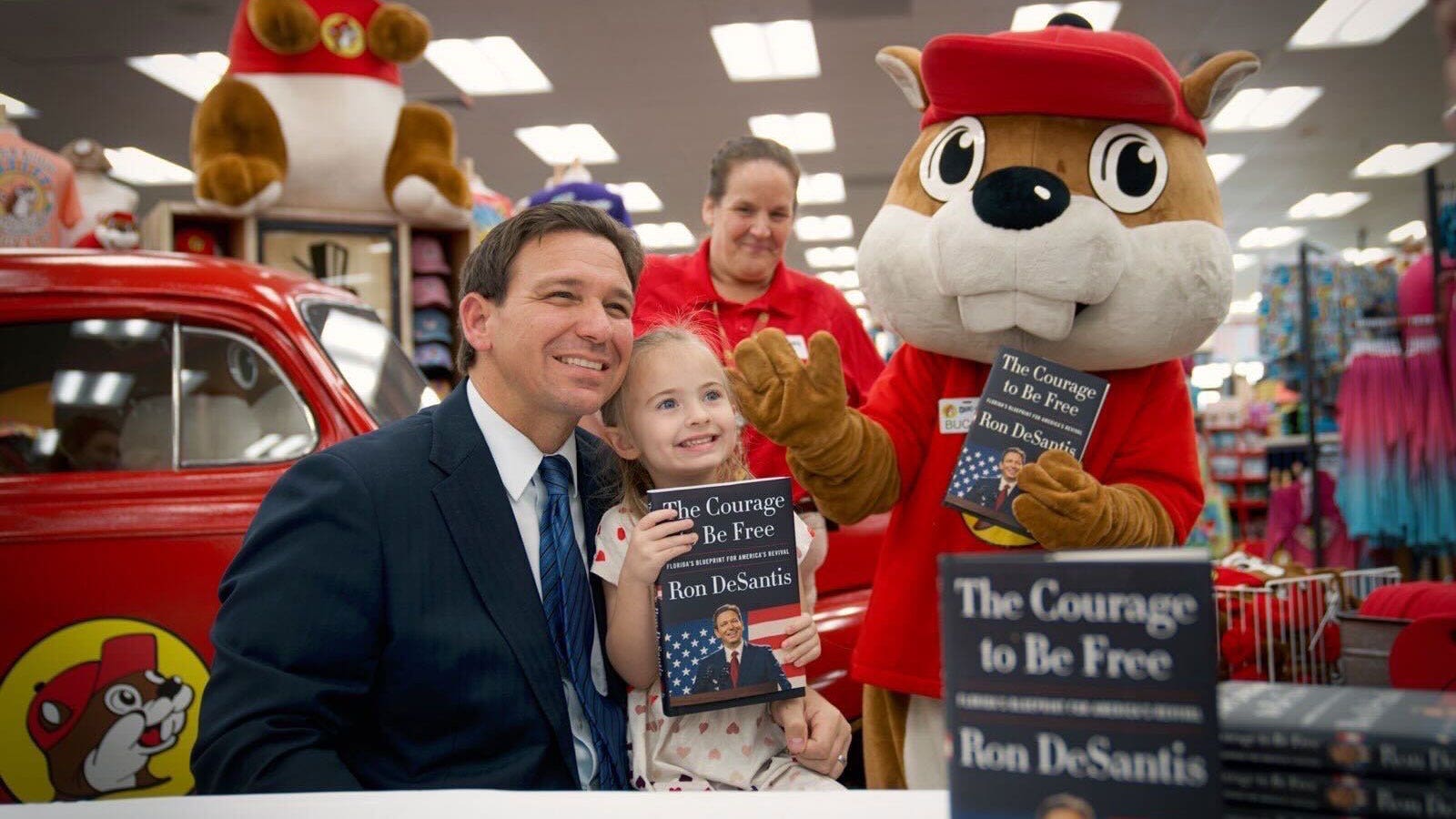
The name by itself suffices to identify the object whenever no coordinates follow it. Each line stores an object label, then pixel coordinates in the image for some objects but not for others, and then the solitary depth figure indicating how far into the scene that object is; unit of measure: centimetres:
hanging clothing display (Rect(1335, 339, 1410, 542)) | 554
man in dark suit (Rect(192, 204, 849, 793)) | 132
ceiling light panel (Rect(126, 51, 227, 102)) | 781
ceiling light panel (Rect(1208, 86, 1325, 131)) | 883
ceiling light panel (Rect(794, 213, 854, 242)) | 1342
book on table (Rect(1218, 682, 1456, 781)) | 63
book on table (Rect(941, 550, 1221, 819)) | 66
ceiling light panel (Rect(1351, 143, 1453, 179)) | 1062
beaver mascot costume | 169
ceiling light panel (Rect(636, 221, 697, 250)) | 1348
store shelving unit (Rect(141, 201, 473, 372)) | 394
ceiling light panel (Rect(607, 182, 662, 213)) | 1155
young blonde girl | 140
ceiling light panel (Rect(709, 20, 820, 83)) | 743
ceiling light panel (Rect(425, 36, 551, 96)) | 767
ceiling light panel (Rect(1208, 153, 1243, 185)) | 1056
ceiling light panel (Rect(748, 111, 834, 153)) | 940
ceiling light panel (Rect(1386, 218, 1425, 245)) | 1383
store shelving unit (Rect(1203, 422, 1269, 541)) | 859
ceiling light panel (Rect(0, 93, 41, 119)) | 859
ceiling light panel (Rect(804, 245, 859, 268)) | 1552
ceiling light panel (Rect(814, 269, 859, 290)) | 1739
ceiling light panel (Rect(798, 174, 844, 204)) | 1131
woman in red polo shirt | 280
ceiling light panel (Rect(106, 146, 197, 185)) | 1012
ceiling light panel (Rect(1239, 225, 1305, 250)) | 1409
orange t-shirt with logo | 386
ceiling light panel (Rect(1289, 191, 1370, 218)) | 1245
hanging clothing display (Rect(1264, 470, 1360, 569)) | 652
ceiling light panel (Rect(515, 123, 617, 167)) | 960
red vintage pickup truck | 230
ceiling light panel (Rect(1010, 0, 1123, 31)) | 700
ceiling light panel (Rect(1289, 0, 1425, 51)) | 715
